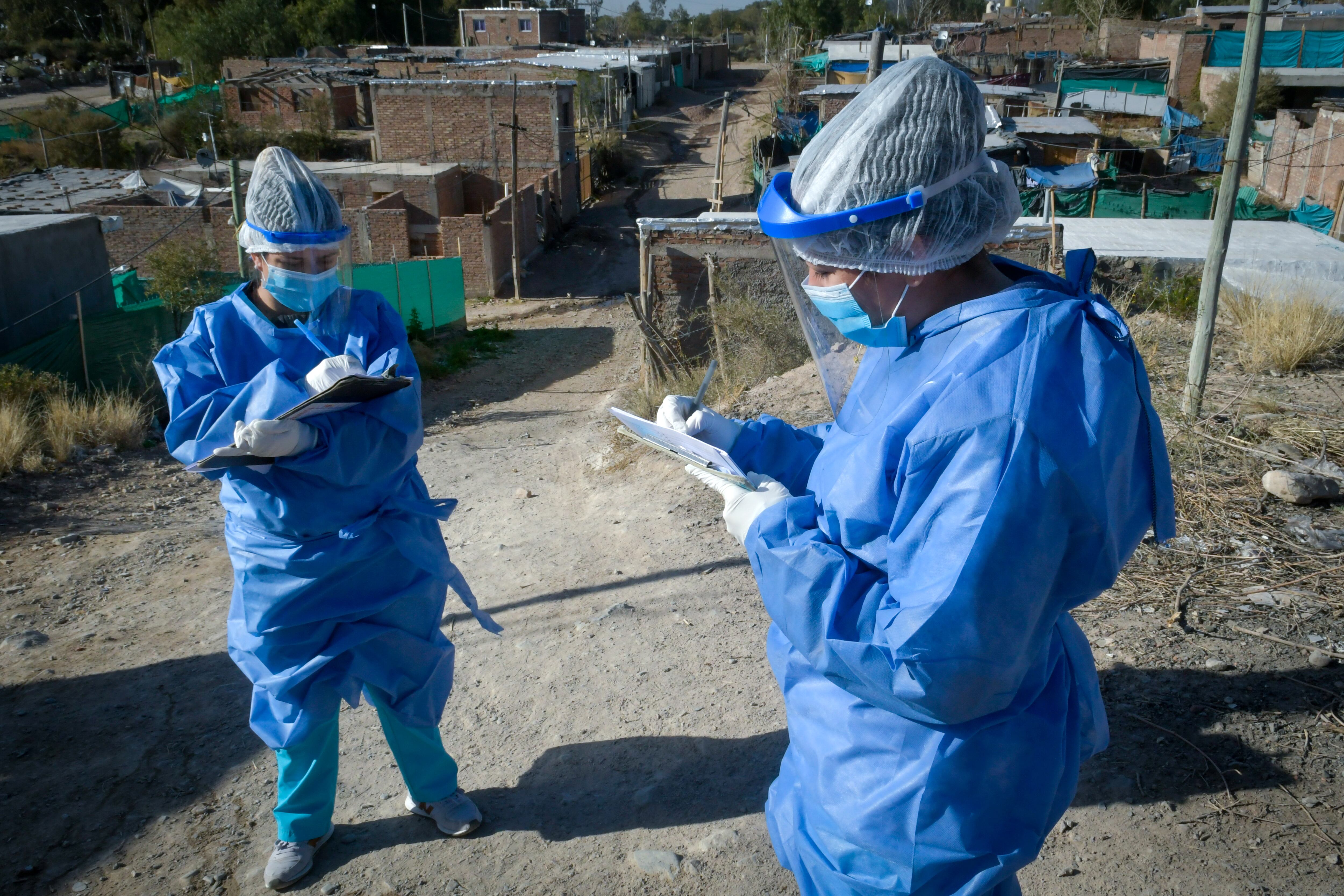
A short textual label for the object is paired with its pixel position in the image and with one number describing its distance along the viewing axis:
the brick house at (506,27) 54.91
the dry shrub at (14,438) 6.96
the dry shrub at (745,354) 7.74
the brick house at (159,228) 19.97
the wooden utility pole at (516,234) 21.14
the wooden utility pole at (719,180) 19.86
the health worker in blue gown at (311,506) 2.48
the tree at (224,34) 46.12
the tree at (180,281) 12.14
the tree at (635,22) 78.31
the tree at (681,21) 85.62
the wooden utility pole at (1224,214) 5.14
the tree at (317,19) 50.53
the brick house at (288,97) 34.38
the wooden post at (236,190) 10.99
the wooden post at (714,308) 8.55
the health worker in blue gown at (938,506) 1.21
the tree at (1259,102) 27.66
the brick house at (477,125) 28.08
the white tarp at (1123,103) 28.67
